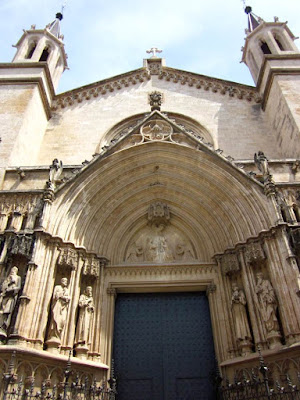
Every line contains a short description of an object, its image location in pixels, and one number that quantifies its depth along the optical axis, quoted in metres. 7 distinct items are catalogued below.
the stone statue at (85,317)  8.16
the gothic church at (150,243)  7.81
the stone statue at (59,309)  7.73
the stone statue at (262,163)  9.87
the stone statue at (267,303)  7.68
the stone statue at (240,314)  8.09
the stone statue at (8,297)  7.39
